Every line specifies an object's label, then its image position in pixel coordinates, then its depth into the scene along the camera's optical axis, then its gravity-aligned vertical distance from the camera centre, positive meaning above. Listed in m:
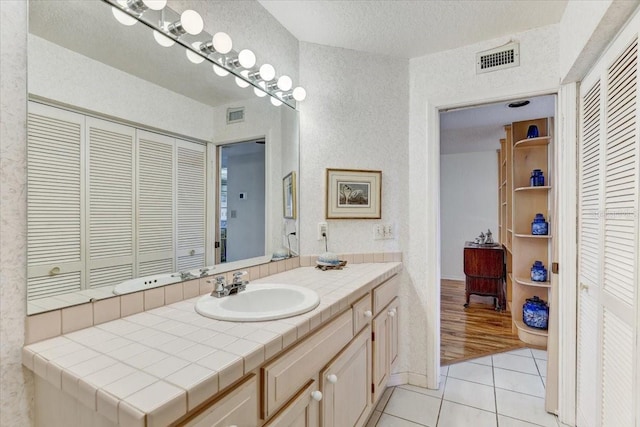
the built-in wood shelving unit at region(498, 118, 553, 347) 2.97 +0.06
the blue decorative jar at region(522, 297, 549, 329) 2.78 -0.92
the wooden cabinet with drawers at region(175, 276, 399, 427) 0.80 -0.59
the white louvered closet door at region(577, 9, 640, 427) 1.12 -0.12
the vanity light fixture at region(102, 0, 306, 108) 1.12 +0.74
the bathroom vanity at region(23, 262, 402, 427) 0.65 -0.39
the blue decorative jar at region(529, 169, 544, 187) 2.89 +0.32
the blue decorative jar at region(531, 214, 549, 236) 2.81 -0.13
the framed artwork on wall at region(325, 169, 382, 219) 2.09 +0.12
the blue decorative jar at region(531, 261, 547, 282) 2.81 -0.56
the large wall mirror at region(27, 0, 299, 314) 0.93 +0.19
